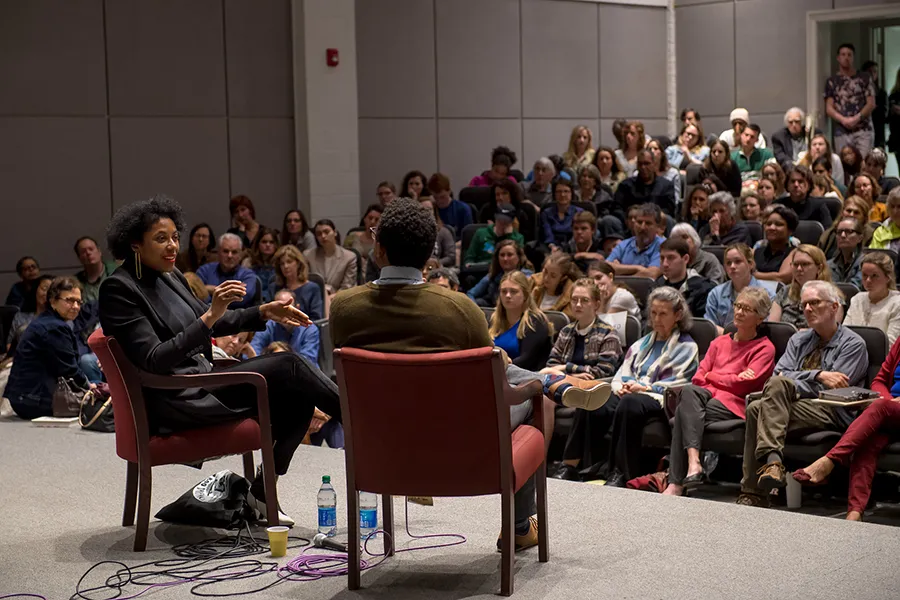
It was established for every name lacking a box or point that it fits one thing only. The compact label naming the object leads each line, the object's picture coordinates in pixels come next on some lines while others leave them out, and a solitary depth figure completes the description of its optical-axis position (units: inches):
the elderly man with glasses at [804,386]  204.5
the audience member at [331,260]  354.3
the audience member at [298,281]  305.0
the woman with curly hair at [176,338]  158.1
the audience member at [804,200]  346.9
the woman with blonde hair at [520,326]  245.6
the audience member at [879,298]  228.2
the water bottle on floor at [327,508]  164.6
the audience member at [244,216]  399.2
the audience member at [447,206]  413.7
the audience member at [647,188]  379.9
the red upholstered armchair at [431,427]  134.9
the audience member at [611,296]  264.5
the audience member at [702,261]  288.8
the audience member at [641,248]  322.7
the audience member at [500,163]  437.7
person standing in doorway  477.7
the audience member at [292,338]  278.4
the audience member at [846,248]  281.6
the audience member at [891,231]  290.5
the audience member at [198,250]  372.2
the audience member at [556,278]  273.7
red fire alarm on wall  433.7
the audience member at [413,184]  424.2
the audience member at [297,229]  381.7
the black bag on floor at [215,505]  166.4
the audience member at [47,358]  276.2
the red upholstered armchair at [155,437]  158.7
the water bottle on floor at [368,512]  168.7
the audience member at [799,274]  246.2
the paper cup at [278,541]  156.9
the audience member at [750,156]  438.6
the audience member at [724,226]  330.0
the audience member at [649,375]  223.9
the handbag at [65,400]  272.4
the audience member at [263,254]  351.3
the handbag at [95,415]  255.4
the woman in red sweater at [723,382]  213.6
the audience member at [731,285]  261.1
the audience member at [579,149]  448.5
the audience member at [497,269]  309.4
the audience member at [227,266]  338.3
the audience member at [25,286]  346.6
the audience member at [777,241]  292.4
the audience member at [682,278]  274.8
